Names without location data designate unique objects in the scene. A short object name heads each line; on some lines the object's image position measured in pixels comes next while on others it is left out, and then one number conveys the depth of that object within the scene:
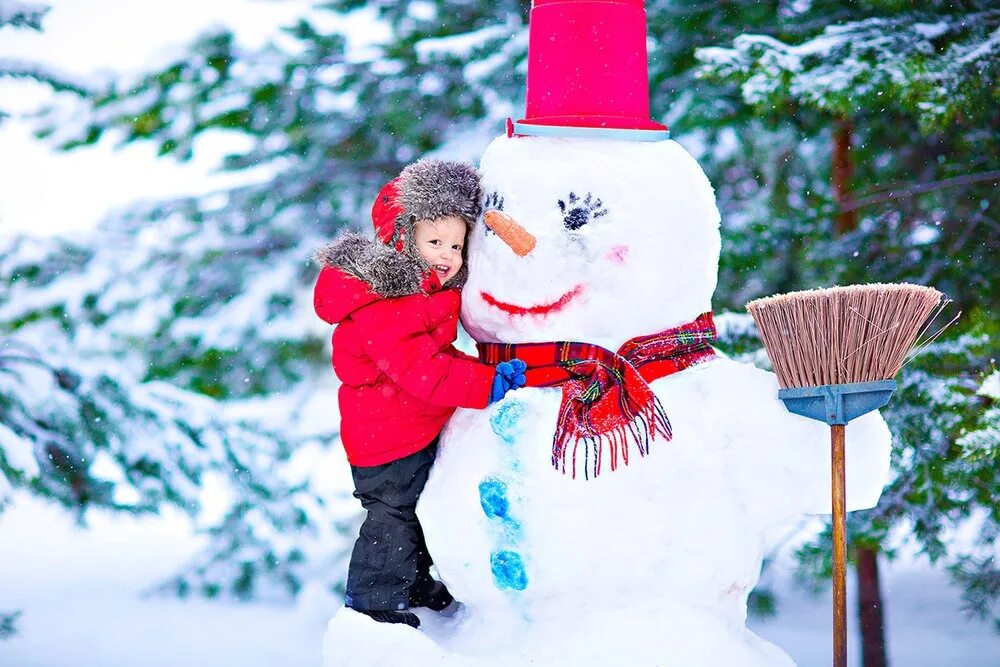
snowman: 4.38
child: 4.42
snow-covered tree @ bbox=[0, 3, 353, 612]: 7.37
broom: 4.27
